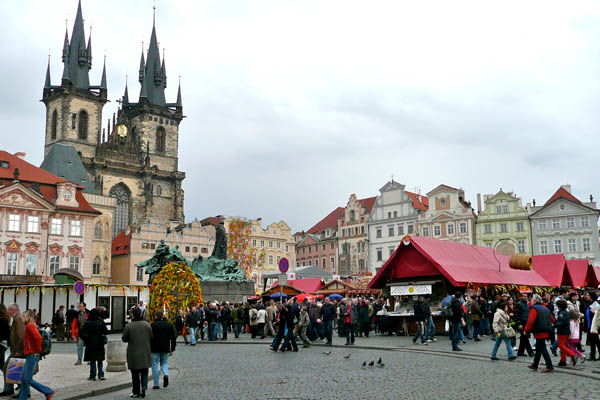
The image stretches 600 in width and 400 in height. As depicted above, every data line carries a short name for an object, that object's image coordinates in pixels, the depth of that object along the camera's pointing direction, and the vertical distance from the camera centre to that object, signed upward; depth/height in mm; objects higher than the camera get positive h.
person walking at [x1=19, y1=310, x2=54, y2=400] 9273 -864
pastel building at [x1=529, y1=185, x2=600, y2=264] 61159 +6529
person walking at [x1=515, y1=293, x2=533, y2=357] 15070 -589
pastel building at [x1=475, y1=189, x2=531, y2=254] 63969 +7190
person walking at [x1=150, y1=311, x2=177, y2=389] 11062 -714
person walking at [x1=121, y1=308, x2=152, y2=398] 9953 -830
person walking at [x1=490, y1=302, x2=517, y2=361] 14047 -755
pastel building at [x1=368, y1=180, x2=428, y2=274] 68456 +8317
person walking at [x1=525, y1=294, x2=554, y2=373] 12195 -631
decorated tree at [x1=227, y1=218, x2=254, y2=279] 71312 +6079
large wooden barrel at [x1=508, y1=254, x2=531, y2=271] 26286 +1342
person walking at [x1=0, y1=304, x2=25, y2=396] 9586 -544
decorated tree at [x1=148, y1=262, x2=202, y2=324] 21047 +252
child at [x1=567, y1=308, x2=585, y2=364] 13364 -835
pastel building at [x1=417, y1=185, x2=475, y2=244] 64938 +7956
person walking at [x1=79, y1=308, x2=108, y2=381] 11672 -698
